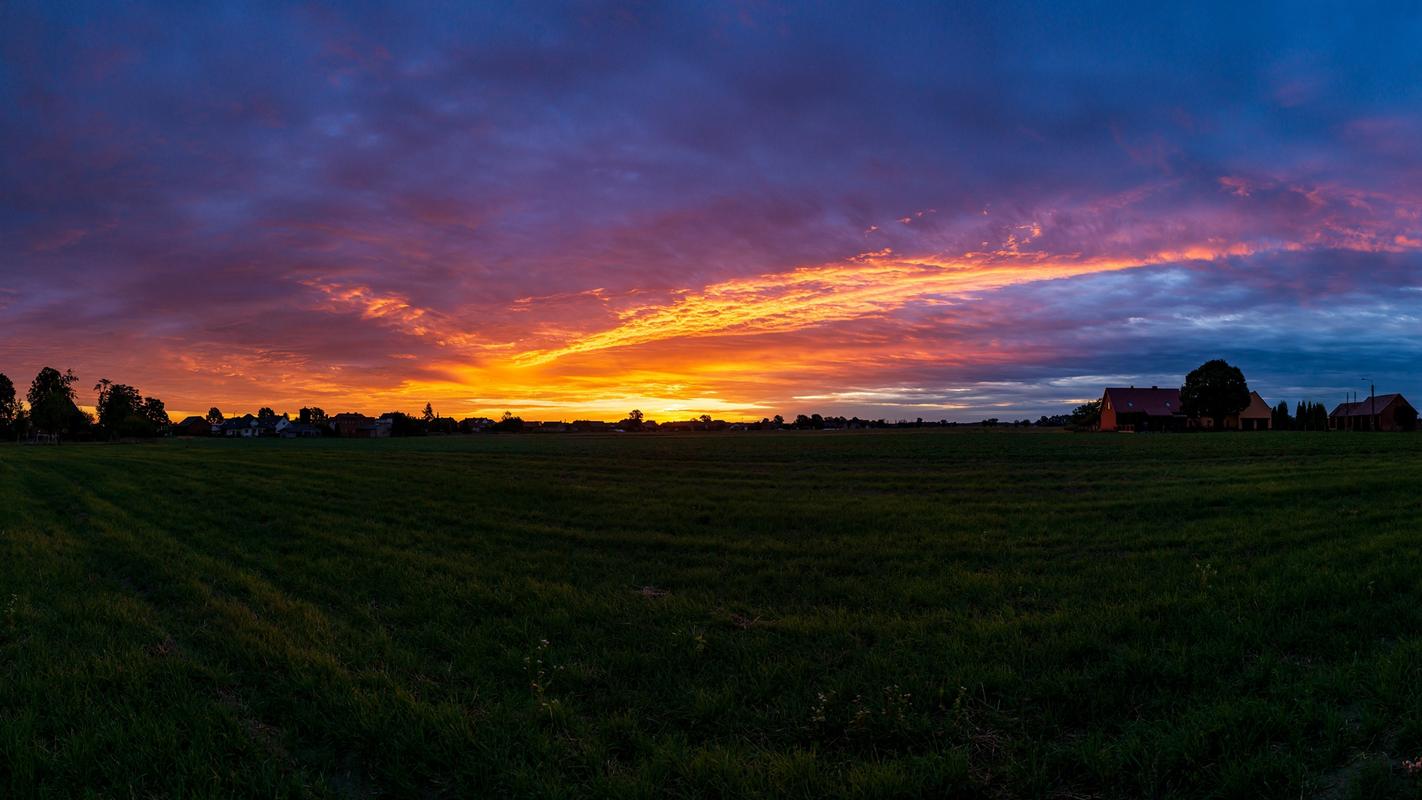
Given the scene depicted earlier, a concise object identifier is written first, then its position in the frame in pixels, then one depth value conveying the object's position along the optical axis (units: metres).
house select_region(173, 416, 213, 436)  176.12
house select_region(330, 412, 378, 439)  159.62
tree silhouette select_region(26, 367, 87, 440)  117.00
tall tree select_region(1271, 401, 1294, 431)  111.31
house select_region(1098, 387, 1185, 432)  102.00
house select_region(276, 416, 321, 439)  163.52
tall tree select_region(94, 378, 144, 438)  132.12
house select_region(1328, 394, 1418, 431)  90.66
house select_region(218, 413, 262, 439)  182.20
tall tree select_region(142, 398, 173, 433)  166.80
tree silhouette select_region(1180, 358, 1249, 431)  89.62
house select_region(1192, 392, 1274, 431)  100.81
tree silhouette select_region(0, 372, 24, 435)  120.75
